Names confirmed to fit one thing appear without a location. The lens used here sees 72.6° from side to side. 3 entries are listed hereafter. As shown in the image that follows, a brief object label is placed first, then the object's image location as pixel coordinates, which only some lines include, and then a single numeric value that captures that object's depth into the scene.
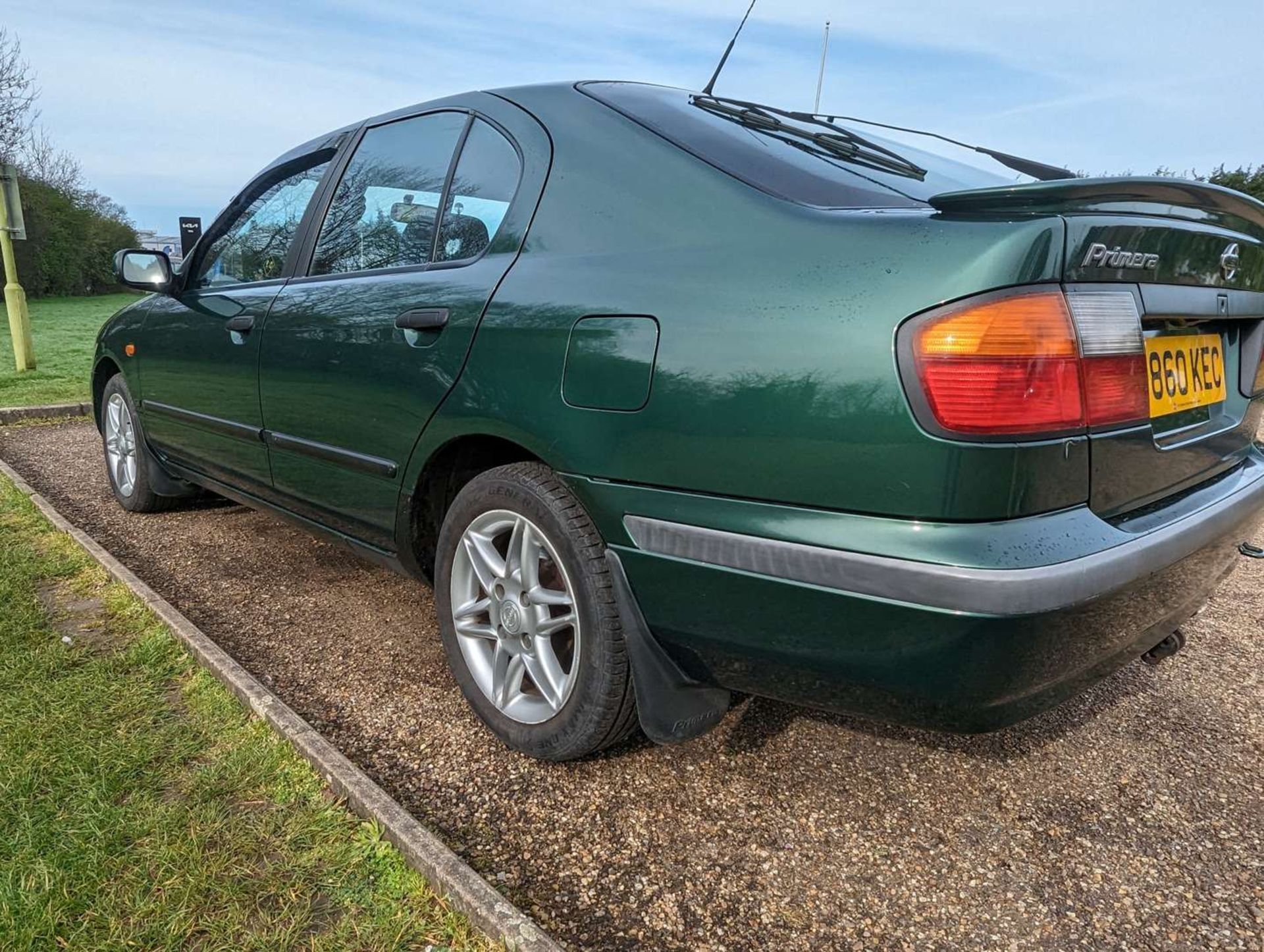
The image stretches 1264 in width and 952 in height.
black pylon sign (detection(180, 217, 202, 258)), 23.59
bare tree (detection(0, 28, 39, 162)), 21.53
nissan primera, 1.42
